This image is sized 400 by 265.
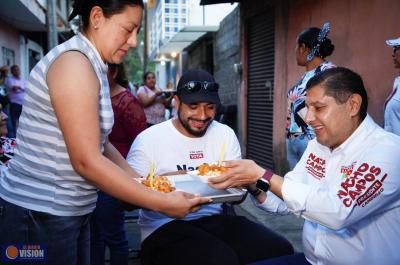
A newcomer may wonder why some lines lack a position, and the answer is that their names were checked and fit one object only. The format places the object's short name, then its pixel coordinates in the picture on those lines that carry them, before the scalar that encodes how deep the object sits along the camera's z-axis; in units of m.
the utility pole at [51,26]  10.16
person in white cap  3.55
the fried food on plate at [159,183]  1.99
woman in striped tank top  1.44
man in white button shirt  1.74
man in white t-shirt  2.22
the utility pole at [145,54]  25.36
